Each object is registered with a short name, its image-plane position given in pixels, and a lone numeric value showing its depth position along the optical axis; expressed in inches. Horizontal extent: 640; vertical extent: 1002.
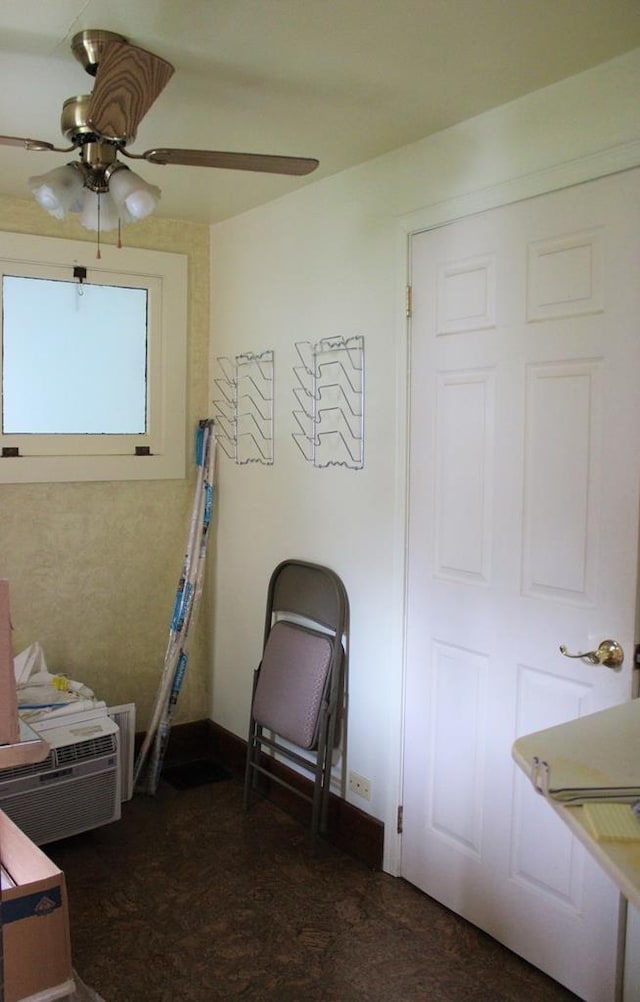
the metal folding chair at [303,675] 118.6
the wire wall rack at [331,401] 117.1
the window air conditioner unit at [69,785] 113.9
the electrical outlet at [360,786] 117.3
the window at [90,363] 133.6
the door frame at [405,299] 91.9
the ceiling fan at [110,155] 73.6
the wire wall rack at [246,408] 136.8
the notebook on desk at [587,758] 50.4
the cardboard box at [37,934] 75.6
